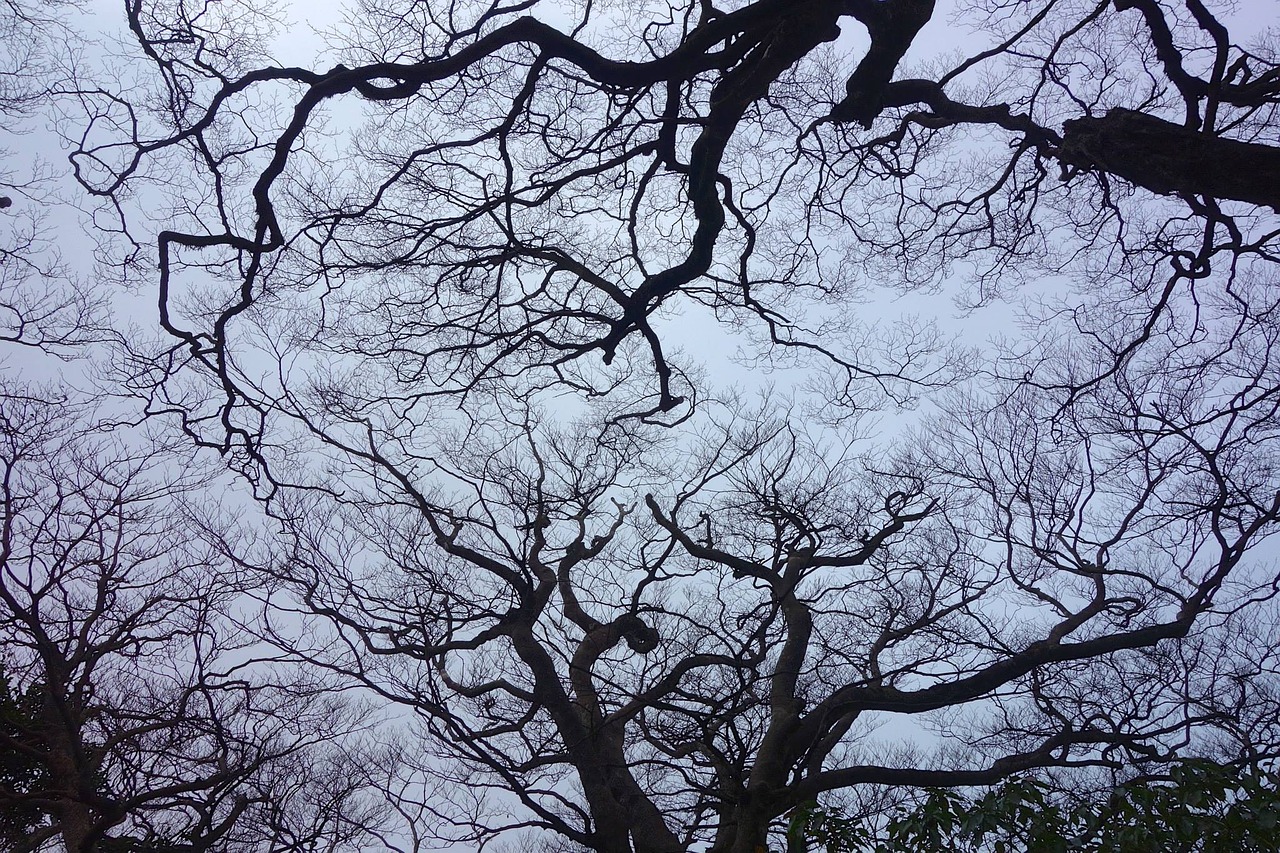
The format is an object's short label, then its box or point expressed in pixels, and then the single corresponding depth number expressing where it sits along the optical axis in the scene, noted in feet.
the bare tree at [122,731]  24.14
